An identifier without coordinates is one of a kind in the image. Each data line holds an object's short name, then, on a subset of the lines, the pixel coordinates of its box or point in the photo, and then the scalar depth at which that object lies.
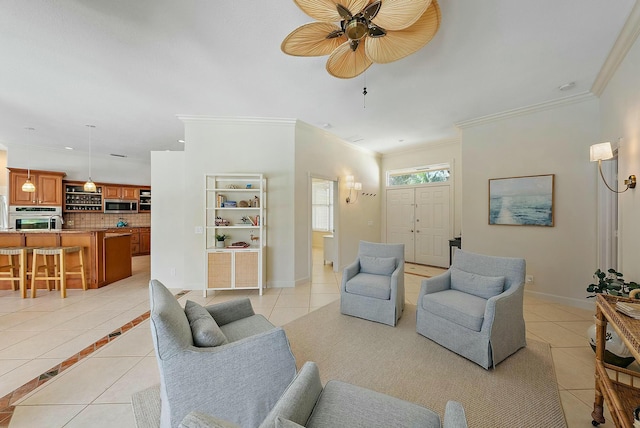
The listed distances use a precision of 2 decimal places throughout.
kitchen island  4.12
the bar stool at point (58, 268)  3.71
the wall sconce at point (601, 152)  2.54
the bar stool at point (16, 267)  3.74
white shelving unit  3.87
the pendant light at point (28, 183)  5.29
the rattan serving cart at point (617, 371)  1.20
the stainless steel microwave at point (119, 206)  7.05
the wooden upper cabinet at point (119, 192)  7.00
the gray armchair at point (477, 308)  2.08
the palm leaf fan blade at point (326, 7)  1.47
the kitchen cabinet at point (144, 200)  7.59
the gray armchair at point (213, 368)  1.24
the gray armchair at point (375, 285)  2.87
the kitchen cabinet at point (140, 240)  7.36
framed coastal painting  3.62
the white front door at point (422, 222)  5.76
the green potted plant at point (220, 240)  4.08
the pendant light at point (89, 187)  5.52
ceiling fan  1.48
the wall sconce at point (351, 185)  5.58
